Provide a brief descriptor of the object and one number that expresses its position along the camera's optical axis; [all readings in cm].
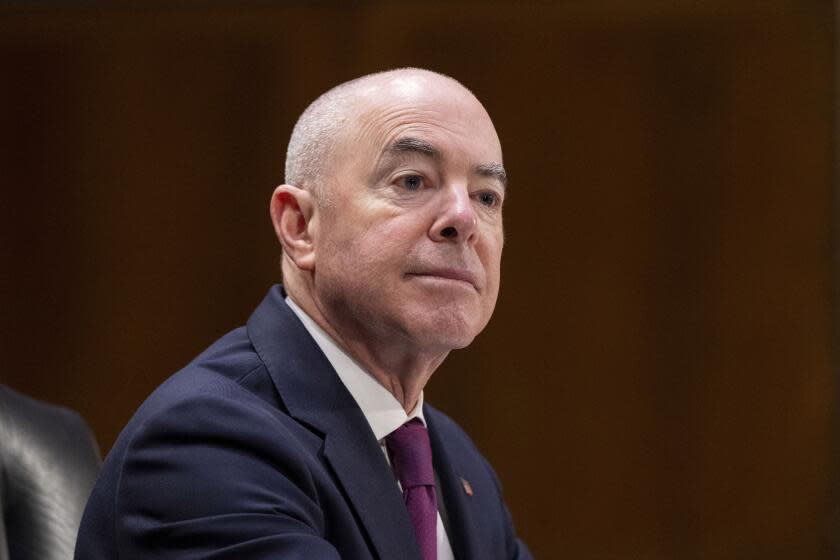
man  376
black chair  385
